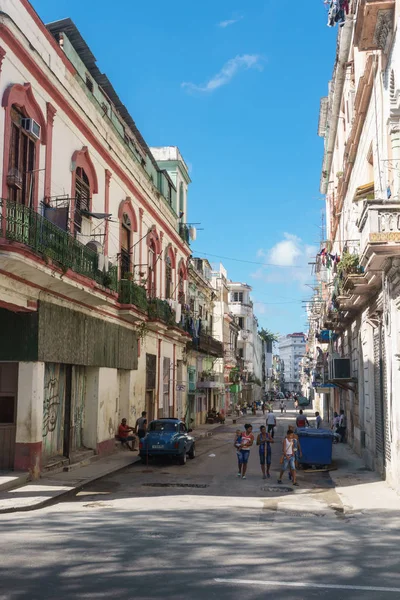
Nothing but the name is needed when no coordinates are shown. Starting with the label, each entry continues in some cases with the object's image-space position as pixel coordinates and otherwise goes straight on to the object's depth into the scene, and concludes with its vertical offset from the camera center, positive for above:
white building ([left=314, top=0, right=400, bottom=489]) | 13.09 +3.26
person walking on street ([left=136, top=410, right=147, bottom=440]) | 21.83 -1.77
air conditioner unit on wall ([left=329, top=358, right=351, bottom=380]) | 24.20 +0.28
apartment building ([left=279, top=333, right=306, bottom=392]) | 195.62 +5.14
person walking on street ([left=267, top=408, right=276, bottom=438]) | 26.30 -1.93
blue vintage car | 18.91 -2.07
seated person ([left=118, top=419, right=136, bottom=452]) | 22.03 -2.16
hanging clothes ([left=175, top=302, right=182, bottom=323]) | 29.28 +3.00
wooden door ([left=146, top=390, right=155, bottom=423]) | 27.16 -1.31
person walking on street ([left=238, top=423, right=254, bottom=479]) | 16.08 -1.89
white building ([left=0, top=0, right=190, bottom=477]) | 13.79 +3.16
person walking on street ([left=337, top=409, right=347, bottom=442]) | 28.05 -2.27
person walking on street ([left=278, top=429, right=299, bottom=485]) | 15.58 -1.96
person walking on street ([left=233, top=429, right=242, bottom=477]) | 16.23 -1.72
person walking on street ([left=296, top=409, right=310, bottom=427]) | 24.91 -1.83
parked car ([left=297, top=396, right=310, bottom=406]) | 39.51 -1.71
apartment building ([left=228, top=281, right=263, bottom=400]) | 74.38 +6.87
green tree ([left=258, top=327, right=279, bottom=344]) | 115.18 +7.62
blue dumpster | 18.08 -2.08
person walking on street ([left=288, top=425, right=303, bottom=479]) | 15.97 -2.28
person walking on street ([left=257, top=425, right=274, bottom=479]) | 16.42 -1.86
